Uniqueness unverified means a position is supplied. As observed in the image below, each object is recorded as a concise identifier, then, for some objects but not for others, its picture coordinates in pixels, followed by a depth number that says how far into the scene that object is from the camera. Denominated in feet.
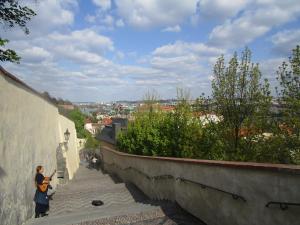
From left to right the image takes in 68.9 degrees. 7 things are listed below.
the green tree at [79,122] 154.29
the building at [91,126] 218.63
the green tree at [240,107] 23.57
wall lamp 40.71
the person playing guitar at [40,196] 18.40
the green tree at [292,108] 23.54
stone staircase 14.30
